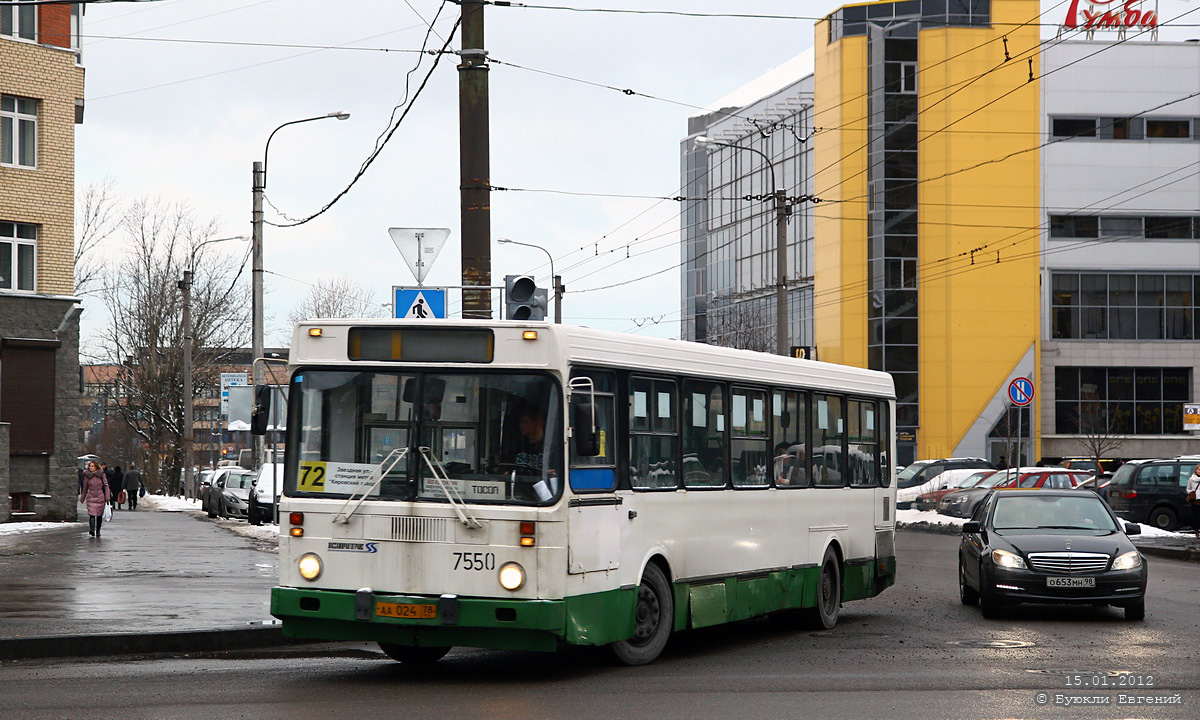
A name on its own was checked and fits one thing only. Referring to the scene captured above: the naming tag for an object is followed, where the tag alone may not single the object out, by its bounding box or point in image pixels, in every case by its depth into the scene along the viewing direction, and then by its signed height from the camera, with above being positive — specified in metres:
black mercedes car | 15.37 -1.37
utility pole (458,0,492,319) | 13.27 +2.09
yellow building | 68.69 +9.64
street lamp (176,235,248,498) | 51.94 +1.98
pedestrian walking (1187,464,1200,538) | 28.16 -1.20
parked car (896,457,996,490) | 49.75 -1.50
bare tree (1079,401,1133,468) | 69.50 -0.23
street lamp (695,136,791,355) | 31.61 +3.10
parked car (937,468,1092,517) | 38.06 -1.52
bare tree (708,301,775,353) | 74.88 +4.65
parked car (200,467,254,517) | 46.12 -2.04
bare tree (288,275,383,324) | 69.19 +5.13
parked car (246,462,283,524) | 40.00 -2.01
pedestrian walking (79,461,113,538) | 30.84 -1.49
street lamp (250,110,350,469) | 29.08 +3.13
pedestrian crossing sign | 15.77 +1.21
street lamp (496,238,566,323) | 40.90 +3.37
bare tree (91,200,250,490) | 66.62 +3.49
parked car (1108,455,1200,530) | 33.44 -1.50
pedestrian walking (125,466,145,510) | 55.25 -2.26
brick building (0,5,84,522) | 37.06 +3.86
